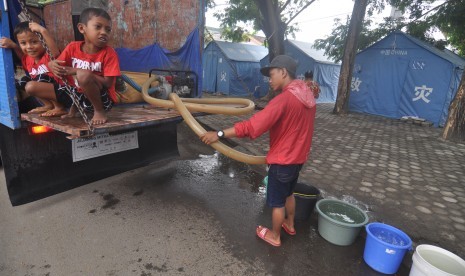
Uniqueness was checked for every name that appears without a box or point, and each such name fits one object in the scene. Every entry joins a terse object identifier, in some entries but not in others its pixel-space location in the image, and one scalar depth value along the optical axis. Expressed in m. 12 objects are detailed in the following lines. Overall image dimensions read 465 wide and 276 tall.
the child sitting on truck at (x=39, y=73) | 2.47
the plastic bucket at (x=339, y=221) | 2.71
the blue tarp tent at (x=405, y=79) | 9.75
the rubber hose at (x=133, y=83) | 3.28
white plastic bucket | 2.02
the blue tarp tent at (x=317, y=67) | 15.14
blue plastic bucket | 2.35
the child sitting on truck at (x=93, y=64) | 2.36
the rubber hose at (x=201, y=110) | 2.64
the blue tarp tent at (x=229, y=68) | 16.39
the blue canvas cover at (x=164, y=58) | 3.70
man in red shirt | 2.31
